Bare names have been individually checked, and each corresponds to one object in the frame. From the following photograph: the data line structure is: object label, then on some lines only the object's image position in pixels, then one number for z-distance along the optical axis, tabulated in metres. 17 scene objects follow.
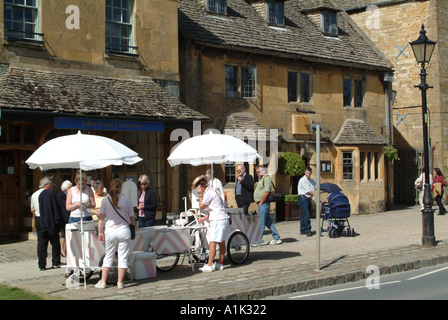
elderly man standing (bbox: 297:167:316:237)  14.99
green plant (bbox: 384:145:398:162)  24.55
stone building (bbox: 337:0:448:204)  27.34
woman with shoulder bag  8.69
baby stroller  14.68
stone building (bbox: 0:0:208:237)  14.12
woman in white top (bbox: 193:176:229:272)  9.95
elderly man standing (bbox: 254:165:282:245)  13.35
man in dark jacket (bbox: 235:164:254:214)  14.07
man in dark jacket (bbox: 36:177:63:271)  10.70
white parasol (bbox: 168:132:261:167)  10.96
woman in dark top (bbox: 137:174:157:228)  12.64
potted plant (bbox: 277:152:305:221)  20.09
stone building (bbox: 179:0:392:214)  19.56
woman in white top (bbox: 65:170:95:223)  10.09
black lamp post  12.67
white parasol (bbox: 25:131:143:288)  8.83
